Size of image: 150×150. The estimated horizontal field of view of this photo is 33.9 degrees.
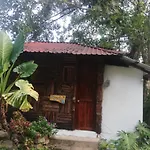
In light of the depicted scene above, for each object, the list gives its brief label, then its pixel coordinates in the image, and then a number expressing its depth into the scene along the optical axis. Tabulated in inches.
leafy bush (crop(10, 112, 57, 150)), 248.7
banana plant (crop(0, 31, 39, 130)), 240.7
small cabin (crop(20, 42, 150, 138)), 319.6
